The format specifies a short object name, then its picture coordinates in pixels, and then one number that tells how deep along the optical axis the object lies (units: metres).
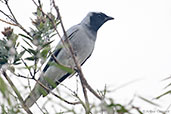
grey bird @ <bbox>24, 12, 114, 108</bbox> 8.58
